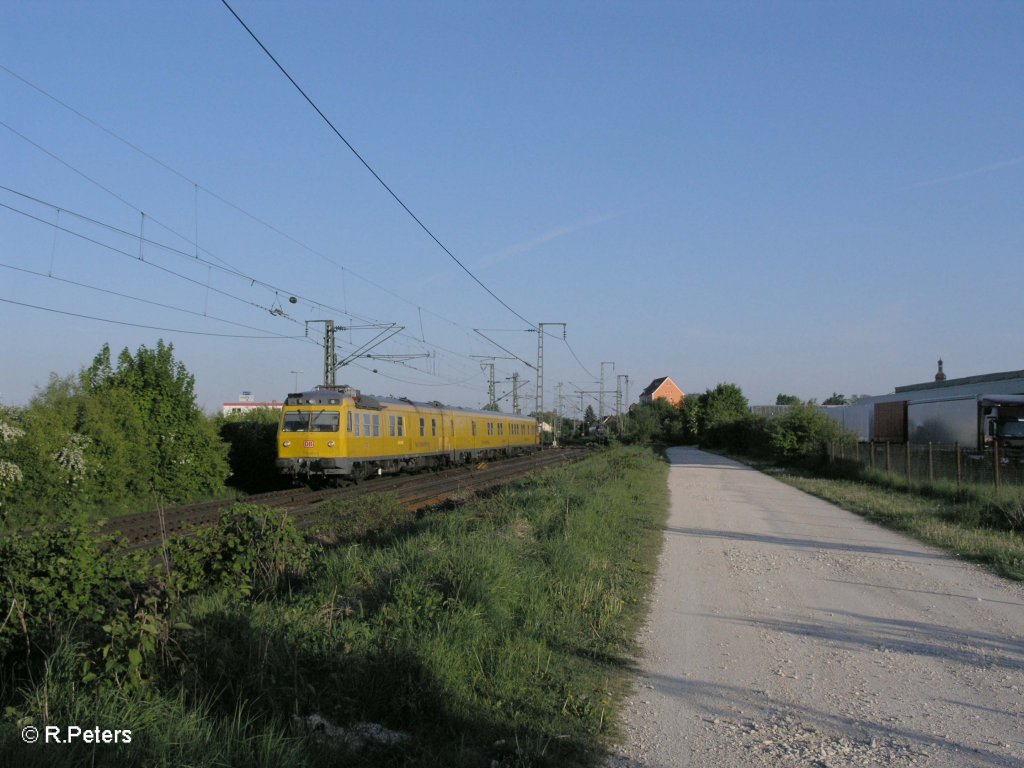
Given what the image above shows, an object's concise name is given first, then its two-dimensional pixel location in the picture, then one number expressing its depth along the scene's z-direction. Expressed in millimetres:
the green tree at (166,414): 22250
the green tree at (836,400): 124806
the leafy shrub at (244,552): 7754
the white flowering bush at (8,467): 17016
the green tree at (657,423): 68625
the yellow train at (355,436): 24766
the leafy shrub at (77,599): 4961
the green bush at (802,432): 37125
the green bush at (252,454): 30125
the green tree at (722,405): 73888
